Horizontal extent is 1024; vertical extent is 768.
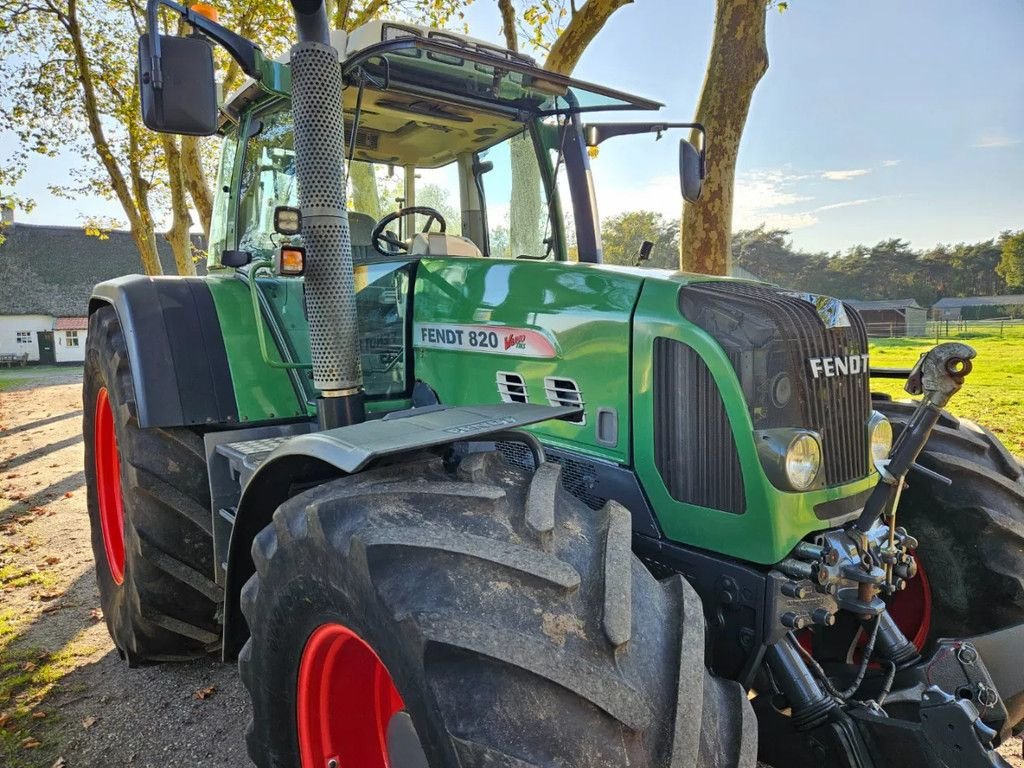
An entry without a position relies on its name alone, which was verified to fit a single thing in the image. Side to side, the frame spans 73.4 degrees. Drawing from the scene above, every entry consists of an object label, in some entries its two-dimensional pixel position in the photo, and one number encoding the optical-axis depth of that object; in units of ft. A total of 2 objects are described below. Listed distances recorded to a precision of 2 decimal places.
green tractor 4.17
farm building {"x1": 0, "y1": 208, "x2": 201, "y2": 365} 119.14
